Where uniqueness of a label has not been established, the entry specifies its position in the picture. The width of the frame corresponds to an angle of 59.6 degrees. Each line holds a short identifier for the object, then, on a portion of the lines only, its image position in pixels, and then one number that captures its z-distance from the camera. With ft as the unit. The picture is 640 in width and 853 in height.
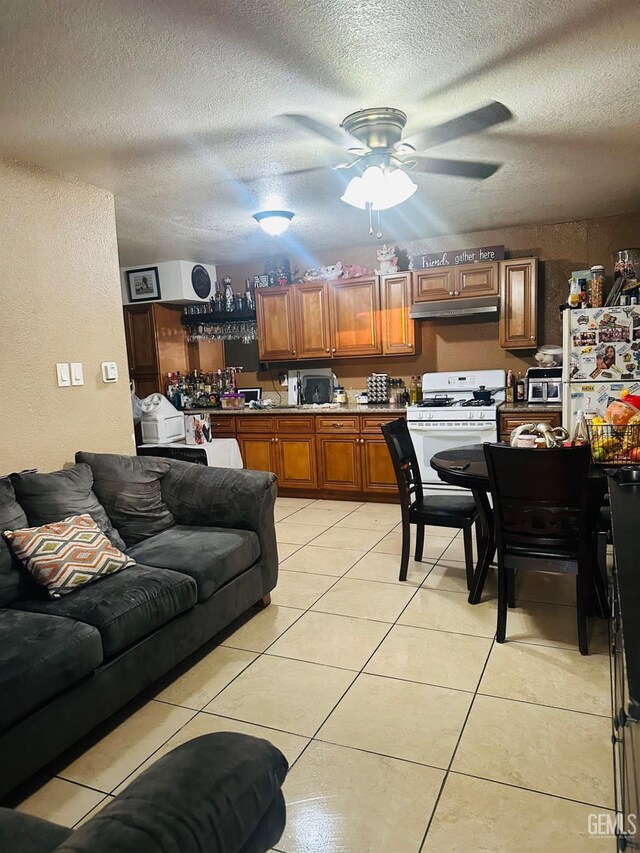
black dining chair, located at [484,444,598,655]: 7.82
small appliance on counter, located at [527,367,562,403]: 15.99
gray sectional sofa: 6.11
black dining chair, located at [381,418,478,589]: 10.69
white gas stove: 15.80
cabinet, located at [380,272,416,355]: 17.51
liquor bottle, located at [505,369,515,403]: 17.33
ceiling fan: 8.50
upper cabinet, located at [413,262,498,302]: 16.46
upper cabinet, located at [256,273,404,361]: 17.72
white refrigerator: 13.25
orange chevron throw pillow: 7.59
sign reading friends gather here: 16.37
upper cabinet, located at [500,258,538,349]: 16.07
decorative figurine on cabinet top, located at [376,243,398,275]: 17.80
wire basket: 8.19
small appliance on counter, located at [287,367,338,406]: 19.97
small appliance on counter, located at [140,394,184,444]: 16.76
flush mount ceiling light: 12.96
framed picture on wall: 19.72
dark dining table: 9.26
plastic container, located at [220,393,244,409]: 20.06
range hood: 16.42
